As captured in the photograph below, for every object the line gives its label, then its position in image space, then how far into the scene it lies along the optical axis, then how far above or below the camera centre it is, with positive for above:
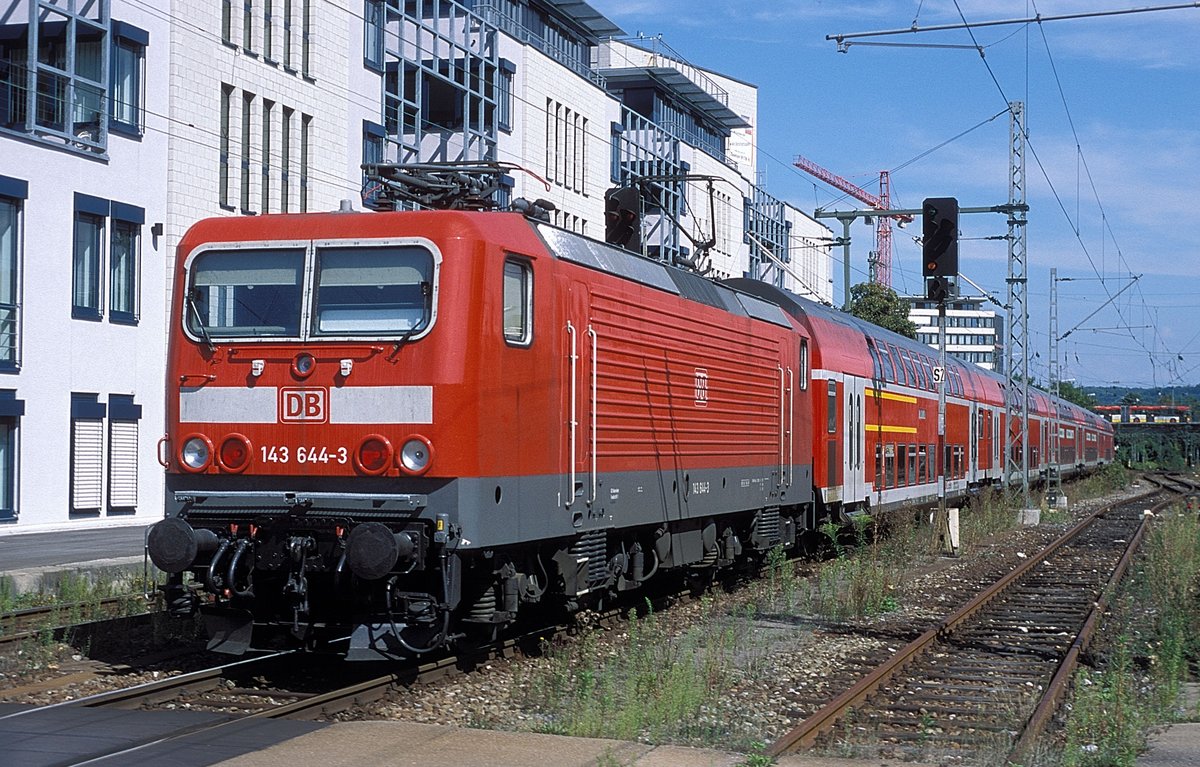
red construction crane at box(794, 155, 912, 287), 118.66 +19.00
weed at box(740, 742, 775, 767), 7.53 -1.69
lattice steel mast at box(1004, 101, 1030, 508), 32.28 +2.80
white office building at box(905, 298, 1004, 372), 154.25 +11.85
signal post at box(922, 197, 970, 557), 19.69 +2.60
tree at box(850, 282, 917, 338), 57.88 +5.14
